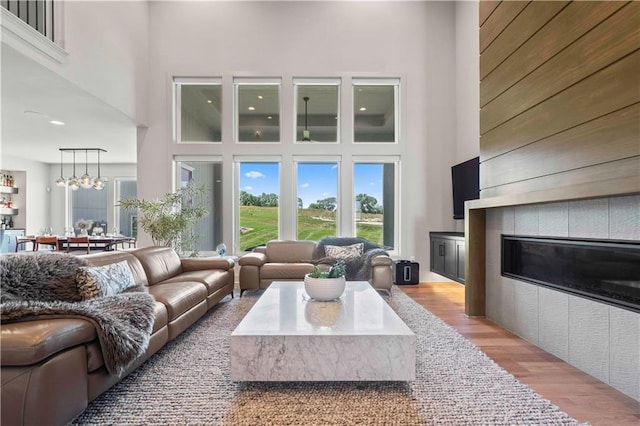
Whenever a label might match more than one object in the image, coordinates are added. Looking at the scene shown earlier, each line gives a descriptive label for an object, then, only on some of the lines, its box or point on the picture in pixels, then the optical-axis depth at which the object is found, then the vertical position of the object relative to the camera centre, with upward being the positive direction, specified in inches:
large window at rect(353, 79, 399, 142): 242.8 +74.0
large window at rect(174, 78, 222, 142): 241.3 +74.7
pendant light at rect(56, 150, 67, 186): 323.3 +32.1
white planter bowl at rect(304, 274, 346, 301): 110.2 -23.6
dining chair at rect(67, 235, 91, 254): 264.8 -22.5
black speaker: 219.9 -37.0
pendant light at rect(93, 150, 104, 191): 321.4 +31.1
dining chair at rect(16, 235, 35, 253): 278.6 -19.7
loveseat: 181.9 -28.2
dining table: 273.2 -20.9
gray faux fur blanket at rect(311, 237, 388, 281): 186.5 -25.2
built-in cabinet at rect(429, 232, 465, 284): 186.2 -23.2
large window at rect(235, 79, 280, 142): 241.8 +74.3
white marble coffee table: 78.7 -32.7
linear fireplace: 80.8 -14.9
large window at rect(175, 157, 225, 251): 241.4 +19.0
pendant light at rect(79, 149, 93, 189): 310.7 +31.4
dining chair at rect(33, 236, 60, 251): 263.3 -18.9
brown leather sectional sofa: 57.6 -28.9
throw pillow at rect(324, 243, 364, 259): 195.0 -20.8
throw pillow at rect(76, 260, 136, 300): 90.4 -18.6
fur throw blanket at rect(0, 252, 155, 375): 71.9 -20.3
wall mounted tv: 192.7 +19.4
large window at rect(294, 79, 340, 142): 242.7 +74.7
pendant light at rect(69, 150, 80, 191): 309.8 +30.0
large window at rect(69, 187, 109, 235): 408.2 +12.9
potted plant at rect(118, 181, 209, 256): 203.9 -0.9
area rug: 69.5 -41.7
